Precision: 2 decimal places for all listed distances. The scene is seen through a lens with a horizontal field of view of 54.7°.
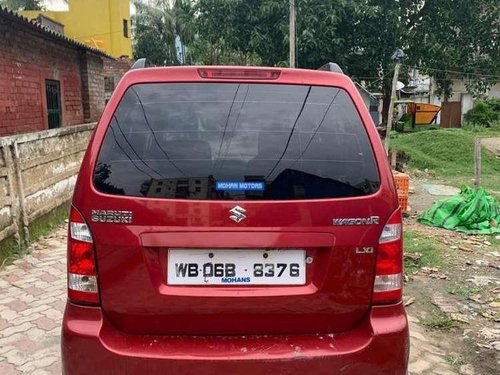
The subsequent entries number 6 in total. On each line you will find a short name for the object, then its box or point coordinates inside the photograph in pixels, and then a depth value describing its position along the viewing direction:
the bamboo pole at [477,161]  6.57
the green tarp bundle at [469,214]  6.48
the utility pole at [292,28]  14.33
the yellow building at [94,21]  21.89
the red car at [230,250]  1.93
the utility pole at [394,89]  7.79
